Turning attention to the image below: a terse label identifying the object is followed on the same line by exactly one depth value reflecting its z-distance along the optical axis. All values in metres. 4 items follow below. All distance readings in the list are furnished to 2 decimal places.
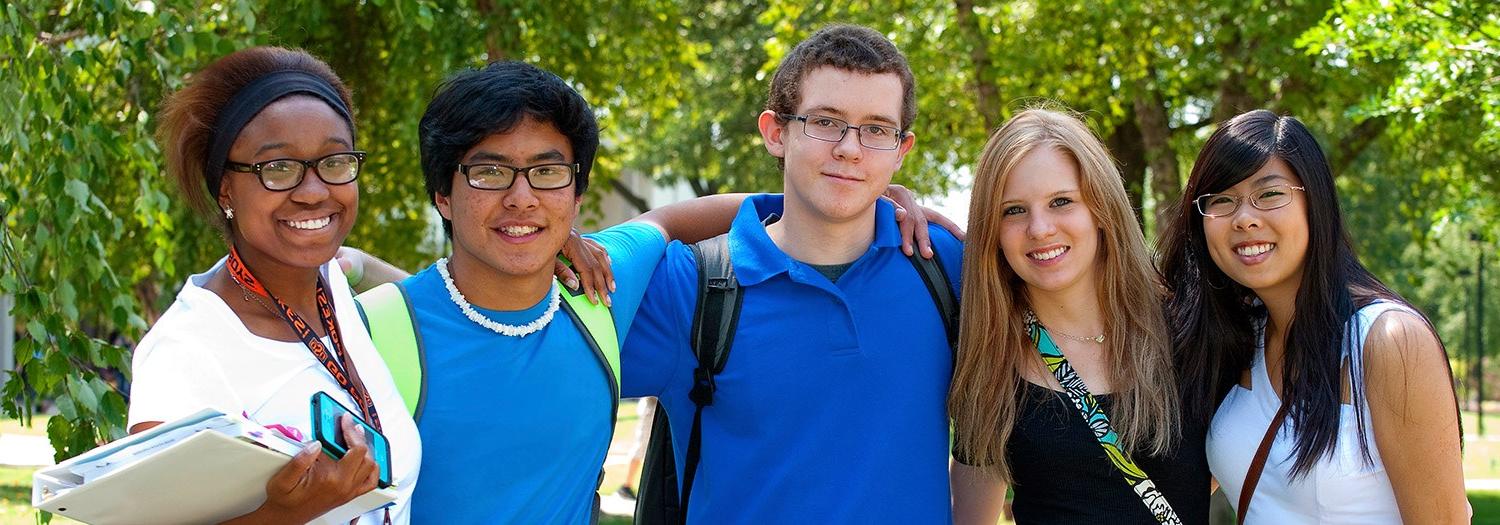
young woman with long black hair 2.97
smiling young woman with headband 2.30
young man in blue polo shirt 3.22
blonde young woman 3.27
